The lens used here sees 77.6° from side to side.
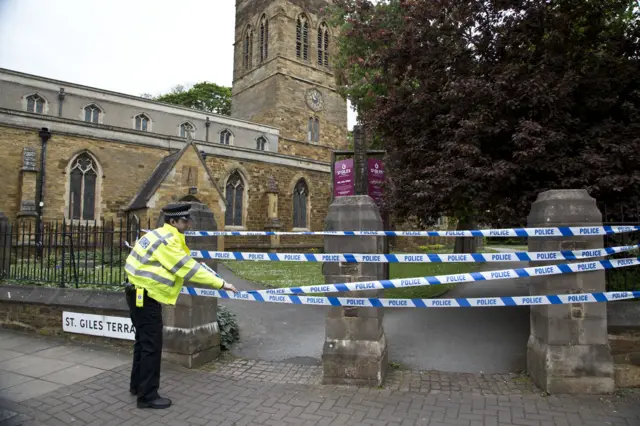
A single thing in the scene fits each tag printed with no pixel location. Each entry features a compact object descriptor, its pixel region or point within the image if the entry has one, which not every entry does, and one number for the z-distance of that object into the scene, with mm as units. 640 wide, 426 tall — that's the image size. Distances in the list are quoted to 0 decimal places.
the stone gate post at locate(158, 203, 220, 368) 5223
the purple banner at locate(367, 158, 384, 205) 8172
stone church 17859
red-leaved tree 5746
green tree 46781
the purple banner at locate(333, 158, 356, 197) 8497
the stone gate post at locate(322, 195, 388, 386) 4602
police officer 4078
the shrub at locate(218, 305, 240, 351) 5985
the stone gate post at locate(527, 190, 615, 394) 4211
